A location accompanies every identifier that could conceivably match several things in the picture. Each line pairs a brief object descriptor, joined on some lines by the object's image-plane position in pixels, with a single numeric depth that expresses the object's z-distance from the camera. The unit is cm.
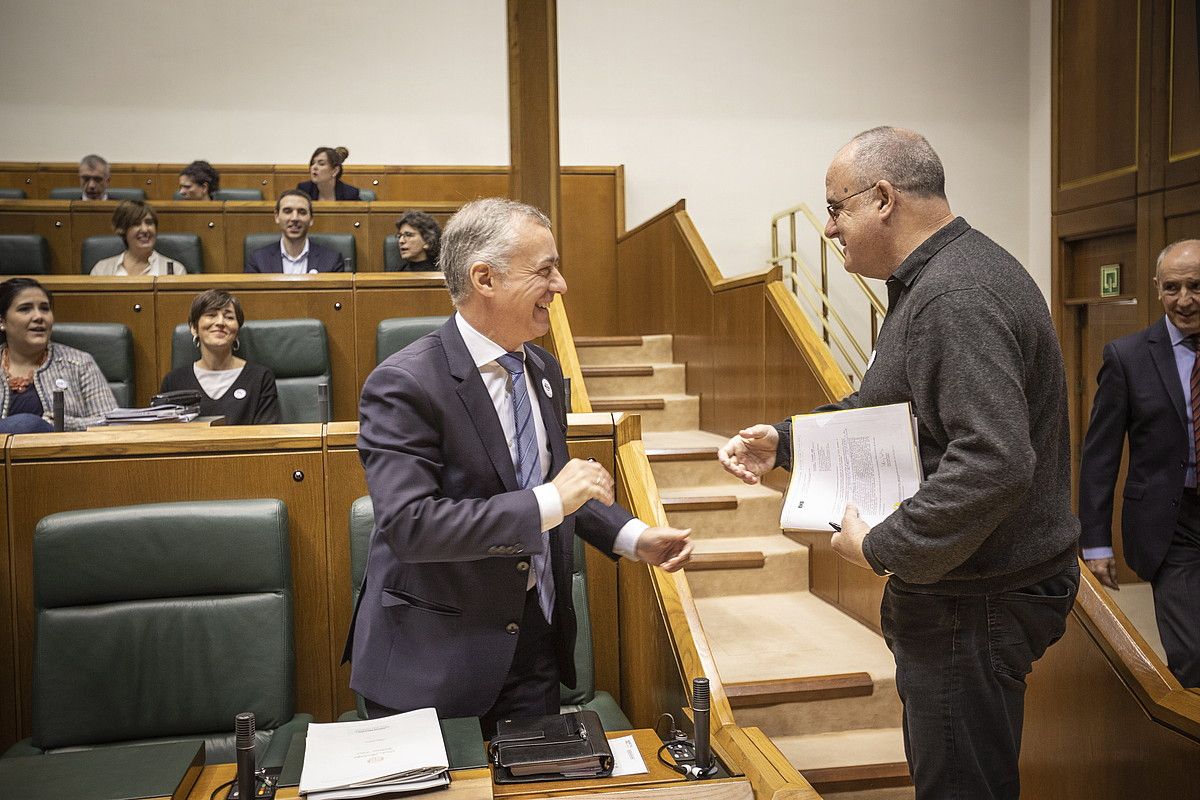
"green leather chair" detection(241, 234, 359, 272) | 476
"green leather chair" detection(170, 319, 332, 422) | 350
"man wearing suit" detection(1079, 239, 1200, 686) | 226
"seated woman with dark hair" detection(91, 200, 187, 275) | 430
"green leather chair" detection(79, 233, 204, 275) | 467
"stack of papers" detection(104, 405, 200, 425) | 249
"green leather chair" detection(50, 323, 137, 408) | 342
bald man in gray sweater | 120
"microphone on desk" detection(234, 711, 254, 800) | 105
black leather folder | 114
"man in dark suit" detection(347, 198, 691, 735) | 125
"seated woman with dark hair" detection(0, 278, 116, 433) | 306
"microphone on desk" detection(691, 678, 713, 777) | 114
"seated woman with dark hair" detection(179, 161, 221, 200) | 561
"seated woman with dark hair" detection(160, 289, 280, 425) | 324
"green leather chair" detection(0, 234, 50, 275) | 454
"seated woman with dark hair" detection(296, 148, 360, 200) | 534
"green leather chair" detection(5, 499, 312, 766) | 163
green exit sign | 510
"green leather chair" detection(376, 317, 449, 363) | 346
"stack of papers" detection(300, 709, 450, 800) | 106
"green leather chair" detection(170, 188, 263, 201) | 612
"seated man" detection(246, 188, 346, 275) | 437
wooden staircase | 259
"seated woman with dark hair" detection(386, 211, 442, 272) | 427
